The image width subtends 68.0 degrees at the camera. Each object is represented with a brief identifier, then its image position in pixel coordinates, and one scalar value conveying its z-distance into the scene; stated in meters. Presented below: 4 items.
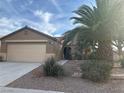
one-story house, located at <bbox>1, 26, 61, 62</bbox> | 11.57
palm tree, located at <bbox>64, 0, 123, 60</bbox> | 7.05
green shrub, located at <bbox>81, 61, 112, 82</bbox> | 5.50
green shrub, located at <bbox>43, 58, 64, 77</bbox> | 5.79
